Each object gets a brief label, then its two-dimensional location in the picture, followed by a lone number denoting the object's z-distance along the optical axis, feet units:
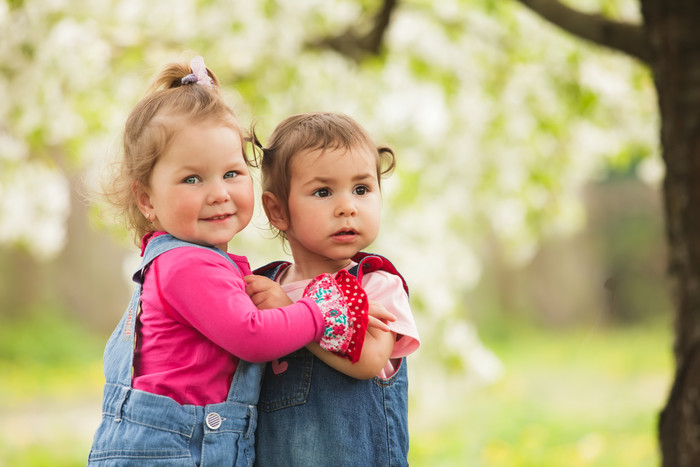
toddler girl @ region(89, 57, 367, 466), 9.27
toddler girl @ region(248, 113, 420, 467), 9.47
